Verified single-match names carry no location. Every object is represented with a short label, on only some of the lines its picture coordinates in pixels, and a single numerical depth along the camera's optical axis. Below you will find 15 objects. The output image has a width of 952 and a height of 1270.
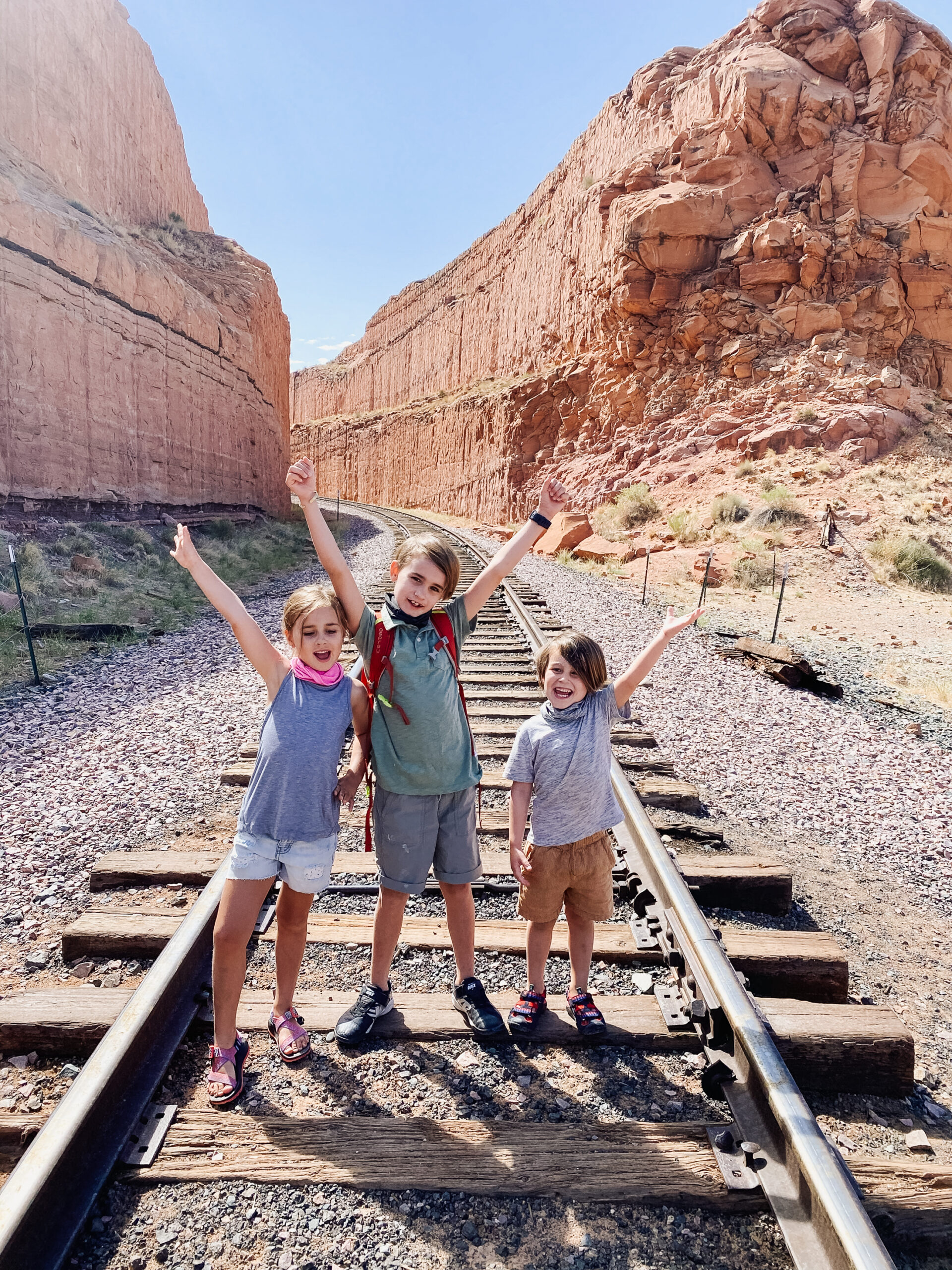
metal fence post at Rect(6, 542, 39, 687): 6.36
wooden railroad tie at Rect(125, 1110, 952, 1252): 1.80
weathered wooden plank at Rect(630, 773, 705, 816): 4.07
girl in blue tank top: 2.16
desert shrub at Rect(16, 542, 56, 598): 9.70
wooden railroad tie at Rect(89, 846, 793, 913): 3.21
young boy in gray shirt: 2.40
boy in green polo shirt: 2.30
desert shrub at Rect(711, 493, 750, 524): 18.61
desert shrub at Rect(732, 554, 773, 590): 13.66
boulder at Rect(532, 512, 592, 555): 18.86
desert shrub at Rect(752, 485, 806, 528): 17.28
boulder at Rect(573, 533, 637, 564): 17.36
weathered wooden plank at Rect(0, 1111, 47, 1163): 1.93
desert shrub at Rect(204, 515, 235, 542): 18.05
